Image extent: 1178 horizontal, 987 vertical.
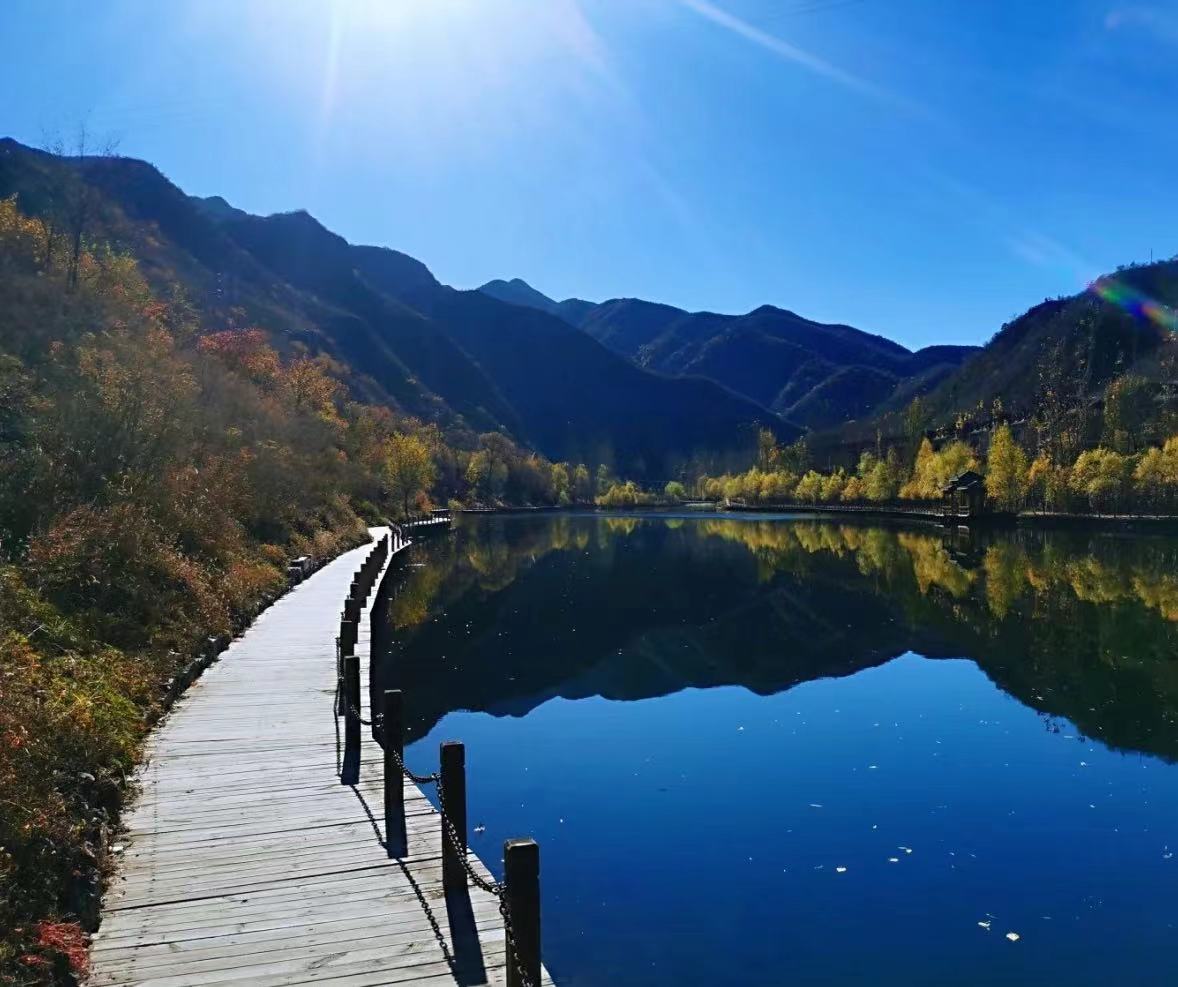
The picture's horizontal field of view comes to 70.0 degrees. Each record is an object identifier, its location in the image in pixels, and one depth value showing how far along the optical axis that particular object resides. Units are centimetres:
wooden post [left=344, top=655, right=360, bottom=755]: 984
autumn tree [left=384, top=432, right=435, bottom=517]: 7488
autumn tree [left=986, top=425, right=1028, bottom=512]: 7244
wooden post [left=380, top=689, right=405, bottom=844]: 763
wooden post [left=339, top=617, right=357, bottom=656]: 1255
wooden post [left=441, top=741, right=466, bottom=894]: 620
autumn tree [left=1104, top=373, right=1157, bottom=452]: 7150
